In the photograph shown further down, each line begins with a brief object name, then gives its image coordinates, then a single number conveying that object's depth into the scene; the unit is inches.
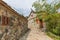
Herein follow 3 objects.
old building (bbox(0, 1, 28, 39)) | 135.3
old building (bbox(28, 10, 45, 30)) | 395.9
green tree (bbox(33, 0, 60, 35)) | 260.7
